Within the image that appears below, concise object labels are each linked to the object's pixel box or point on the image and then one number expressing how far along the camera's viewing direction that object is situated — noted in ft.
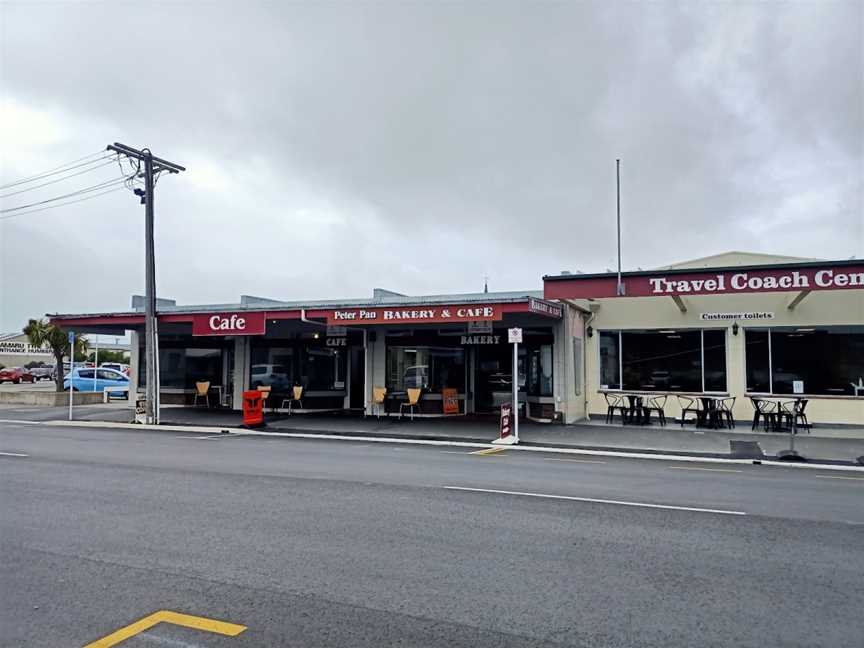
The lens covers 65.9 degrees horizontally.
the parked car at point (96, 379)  110.11
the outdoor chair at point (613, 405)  64.84
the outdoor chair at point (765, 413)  59.00
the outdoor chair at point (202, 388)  83.10
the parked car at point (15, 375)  161.89
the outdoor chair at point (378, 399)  69.67
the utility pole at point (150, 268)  70.44
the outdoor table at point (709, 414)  60.59
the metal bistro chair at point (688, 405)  63.00
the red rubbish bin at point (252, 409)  64.75
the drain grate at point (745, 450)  46.85
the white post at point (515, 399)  54.85
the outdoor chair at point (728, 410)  61.62
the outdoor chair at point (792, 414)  56.63
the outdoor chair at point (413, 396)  69.36
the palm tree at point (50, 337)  101.86
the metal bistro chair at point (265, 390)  78.07
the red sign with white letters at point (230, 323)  67.82
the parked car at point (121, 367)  139.19
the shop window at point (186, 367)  85.71
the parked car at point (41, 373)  184.83
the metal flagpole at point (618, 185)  66.08
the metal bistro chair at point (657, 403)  66.62
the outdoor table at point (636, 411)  63.98
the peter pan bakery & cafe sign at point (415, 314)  57.52
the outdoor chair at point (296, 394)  77.46
